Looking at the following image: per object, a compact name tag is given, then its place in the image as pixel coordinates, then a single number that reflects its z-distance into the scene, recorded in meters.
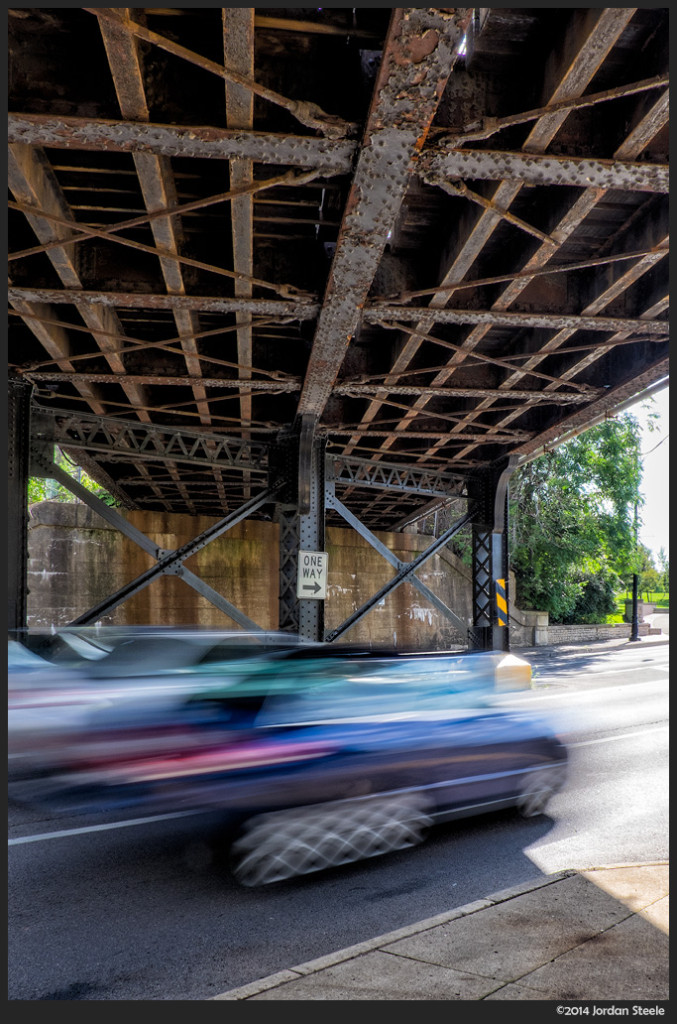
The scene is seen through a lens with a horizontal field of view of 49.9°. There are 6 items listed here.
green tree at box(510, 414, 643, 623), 29.20
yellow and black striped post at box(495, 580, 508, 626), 17.16
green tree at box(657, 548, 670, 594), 75.06
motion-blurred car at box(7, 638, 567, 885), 4.75
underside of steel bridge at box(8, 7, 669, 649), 4.74
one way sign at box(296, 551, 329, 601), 12.36
